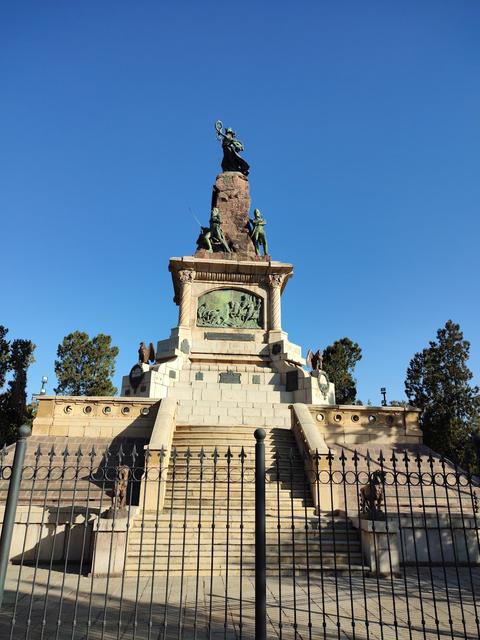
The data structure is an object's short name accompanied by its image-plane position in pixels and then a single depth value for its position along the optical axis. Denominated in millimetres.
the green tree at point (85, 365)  41406
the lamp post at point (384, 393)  25650
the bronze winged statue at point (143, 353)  20703
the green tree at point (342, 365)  39531
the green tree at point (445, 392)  28750
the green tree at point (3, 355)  24984
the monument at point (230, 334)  19891
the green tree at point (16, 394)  25891
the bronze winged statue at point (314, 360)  21203
